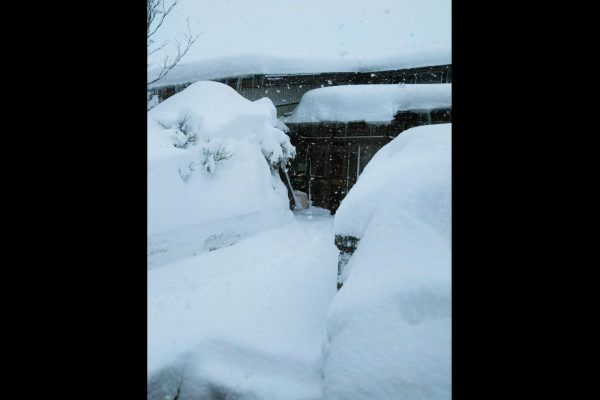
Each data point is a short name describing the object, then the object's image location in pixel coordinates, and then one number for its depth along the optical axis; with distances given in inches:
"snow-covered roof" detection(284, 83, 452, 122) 402.6
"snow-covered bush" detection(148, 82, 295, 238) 227.8
